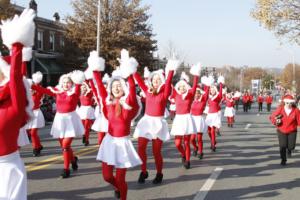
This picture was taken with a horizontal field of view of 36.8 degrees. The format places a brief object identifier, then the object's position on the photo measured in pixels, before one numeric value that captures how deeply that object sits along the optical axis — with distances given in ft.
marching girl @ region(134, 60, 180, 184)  27.17
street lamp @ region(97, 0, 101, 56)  100.45
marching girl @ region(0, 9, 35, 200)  13.16
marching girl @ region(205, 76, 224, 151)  43.12
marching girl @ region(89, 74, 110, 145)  35.37
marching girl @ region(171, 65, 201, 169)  32.78
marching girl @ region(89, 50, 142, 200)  20.90
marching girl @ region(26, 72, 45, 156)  36.06
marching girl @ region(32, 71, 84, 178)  29.48
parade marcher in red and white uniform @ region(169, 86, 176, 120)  85.56
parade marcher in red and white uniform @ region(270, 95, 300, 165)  35.88
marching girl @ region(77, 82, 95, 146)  46.68
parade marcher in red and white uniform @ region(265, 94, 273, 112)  130.80
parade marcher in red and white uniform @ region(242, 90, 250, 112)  129.39
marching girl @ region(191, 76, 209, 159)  38.16
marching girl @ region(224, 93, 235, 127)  76.69
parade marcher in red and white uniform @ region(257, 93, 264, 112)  132.22
